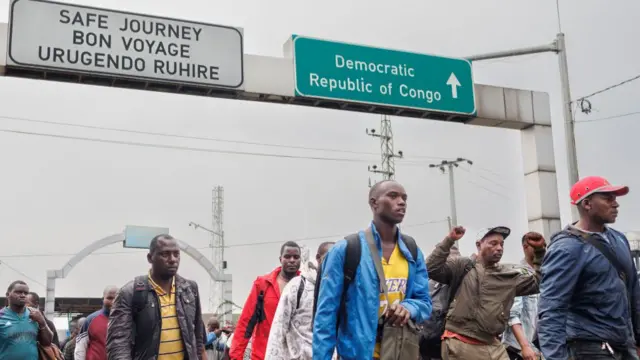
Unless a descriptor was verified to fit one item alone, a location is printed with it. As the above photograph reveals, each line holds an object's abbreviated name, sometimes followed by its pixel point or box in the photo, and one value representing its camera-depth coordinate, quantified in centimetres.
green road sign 1213
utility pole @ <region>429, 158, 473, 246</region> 4378
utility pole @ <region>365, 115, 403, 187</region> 4625
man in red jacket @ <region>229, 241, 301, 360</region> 880
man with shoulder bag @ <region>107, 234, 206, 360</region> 652
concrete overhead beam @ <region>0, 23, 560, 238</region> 1192
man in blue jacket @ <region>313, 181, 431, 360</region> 523
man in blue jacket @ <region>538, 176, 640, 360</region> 550
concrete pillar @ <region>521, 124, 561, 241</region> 1382
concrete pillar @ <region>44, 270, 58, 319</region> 3006
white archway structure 3093
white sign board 1068
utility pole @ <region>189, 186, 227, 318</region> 5577
